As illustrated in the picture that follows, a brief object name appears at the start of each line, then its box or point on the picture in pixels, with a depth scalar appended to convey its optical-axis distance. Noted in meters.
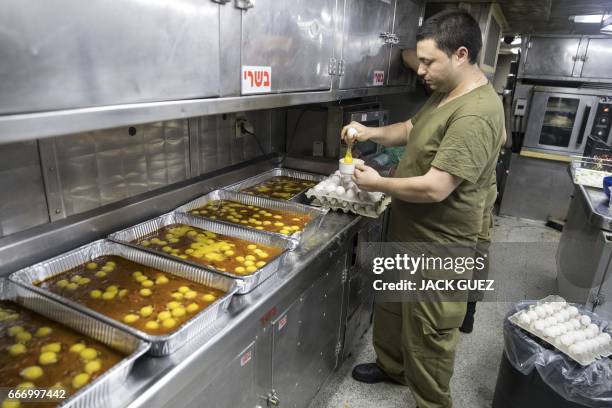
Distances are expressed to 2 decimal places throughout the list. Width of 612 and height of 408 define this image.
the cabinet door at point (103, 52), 0.83
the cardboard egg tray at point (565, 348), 1.62
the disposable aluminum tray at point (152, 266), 1.04
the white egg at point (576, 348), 1.63
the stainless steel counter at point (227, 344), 0.97
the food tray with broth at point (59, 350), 0.90
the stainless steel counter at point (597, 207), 2.20
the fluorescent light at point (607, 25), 3.34
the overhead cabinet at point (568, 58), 4.54
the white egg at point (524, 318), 1.82
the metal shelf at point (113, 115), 0.84
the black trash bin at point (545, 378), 1.58
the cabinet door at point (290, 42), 1.50
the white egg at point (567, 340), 1.67
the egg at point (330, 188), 2.08
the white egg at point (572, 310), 1.94
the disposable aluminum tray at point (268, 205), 1.85
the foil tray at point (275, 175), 2.29
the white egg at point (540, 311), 1.88
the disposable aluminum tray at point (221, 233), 1.32
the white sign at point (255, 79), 1.49
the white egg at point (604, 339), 1.71
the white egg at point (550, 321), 1.80
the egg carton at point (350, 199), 2.03
